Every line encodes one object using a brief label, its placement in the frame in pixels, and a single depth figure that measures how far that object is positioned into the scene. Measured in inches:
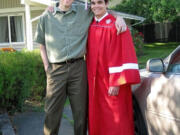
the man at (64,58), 143.1
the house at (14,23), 588.4
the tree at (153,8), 648.1
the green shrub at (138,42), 743.8
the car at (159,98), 119.0
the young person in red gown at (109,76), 140.8
